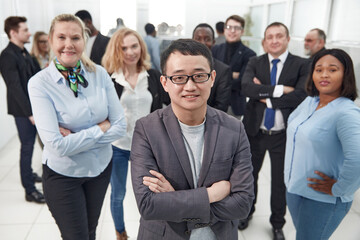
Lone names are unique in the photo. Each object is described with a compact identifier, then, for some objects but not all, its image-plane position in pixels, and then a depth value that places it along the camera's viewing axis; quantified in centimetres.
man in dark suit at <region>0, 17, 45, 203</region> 282
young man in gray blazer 113
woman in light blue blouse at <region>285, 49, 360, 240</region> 159
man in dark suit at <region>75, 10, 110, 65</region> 346
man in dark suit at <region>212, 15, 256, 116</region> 332
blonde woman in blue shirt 162
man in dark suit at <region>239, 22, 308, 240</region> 243
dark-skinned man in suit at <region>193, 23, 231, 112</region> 244
